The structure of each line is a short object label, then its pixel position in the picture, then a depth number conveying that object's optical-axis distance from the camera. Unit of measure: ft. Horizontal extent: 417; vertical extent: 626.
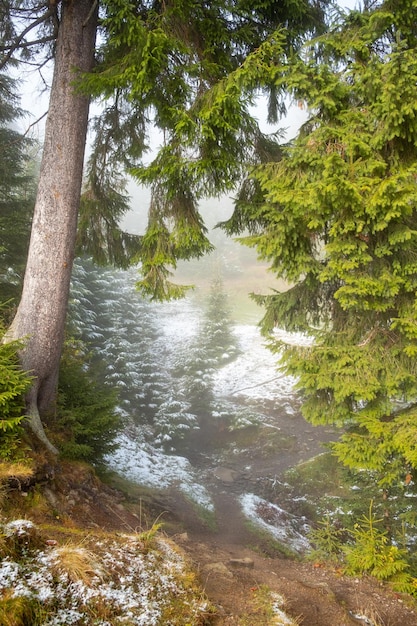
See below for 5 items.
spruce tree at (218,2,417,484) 13.12
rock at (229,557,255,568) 14.91
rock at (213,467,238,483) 36.21
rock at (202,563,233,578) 12.32
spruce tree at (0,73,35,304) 28.45
